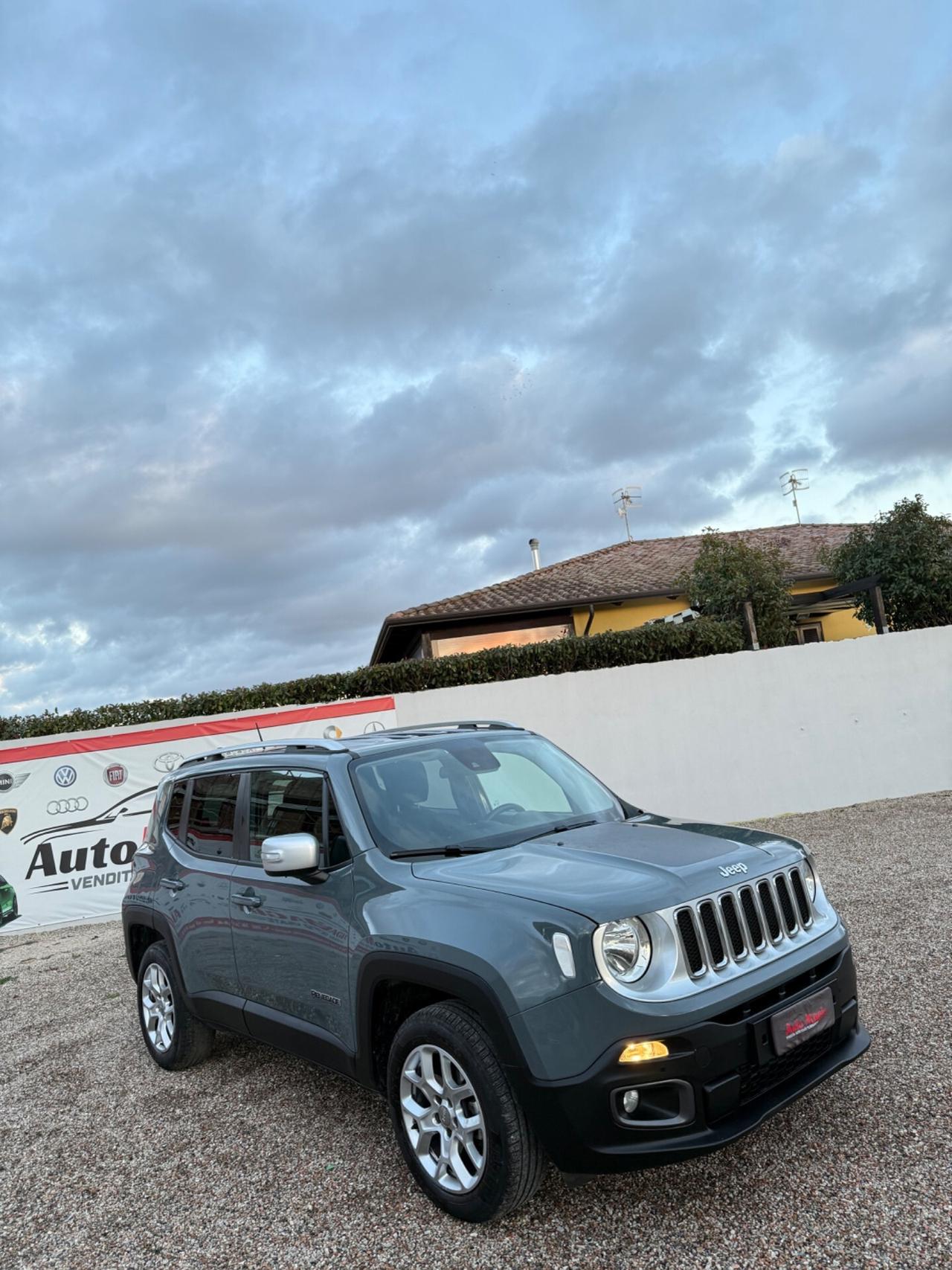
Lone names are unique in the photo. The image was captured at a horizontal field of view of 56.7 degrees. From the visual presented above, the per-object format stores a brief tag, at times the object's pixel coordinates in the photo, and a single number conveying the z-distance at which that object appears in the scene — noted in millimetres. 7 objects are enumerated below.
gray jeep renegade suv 2688
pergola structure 14781
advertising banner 10164
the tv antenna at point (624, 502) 28438
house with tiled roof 21359
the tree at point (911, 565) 18344
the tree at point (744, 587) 17484
